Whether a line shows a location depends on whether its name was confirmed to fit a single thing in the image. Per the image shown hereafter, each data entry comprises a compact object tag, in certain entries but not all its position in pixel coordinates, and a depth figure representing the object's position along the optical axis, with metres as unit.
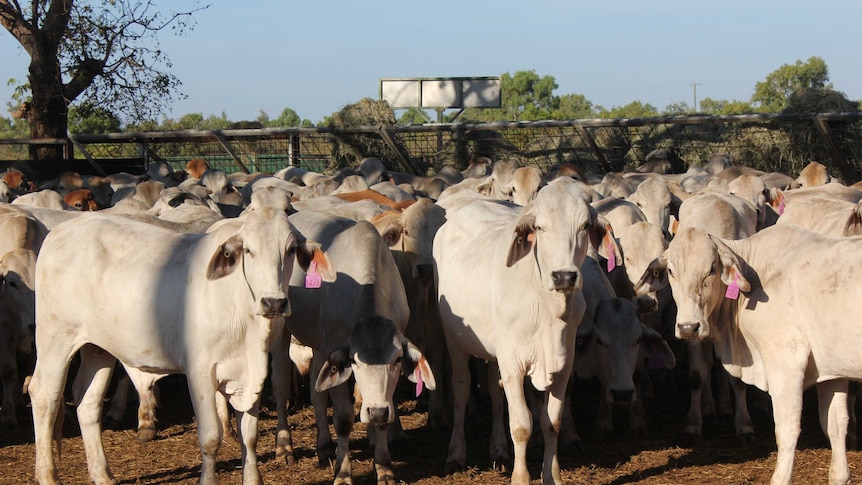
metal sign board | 35.66
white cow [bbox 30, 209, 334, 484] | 7.04
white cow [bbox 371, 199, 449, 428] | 9.89
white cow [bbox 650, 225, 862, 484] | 6.97
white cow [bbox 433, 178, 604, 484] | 7.26
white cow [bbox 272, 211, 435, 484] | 7.34
